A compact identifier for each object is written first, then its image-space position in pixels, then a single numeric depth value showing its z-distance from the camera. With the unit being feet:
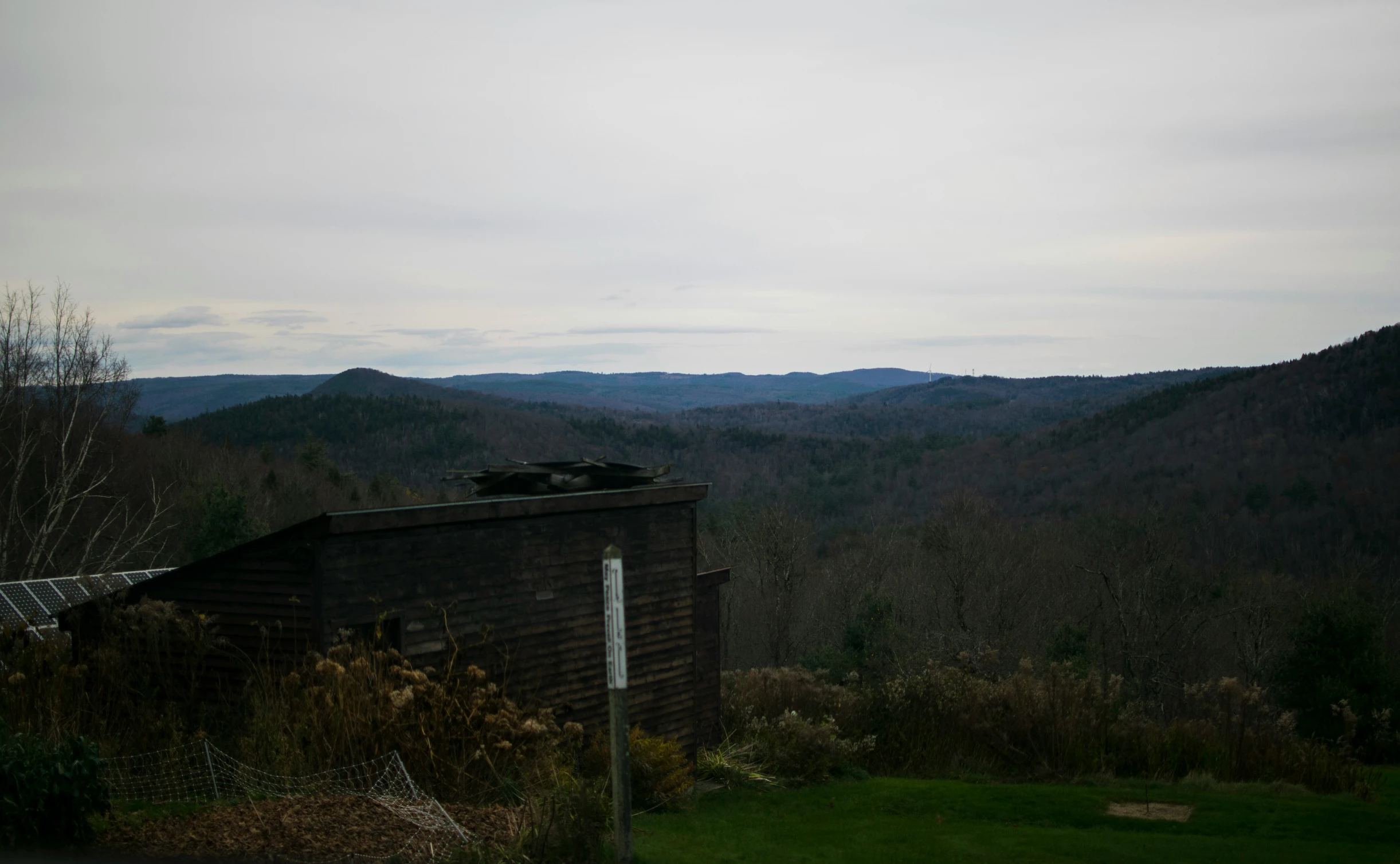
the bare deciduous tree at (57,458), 94.89
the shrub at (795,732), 45.91
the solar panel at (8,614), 51.31
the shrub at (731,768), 43.98
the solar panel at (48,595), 55.11
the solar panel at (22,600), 53.62
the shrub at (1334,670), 77.15
